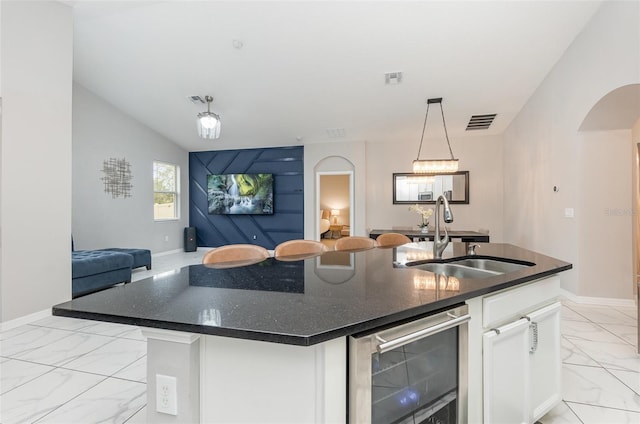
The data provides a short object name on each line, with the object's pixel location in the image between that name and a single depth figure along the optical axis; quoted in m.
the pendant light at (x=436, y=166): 4.40
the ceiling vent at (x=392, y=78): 4.37
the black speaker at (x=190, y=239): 7.48
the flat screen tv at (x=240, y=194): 7.38
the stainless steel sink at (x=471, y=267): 1.71
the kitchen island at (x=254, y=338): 0.77
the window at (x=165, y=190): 6.87
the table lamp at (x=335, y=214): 10.56
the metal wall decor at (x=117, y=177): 5.57
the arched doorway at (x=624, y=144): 3.16
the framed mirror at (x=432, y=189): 6.46
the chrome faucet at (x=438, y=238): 1.81
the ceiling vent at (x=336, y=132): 6.34
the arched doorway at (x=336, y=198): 10.59
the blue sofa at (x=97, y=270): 3.55
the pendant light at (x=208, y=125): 4.63
